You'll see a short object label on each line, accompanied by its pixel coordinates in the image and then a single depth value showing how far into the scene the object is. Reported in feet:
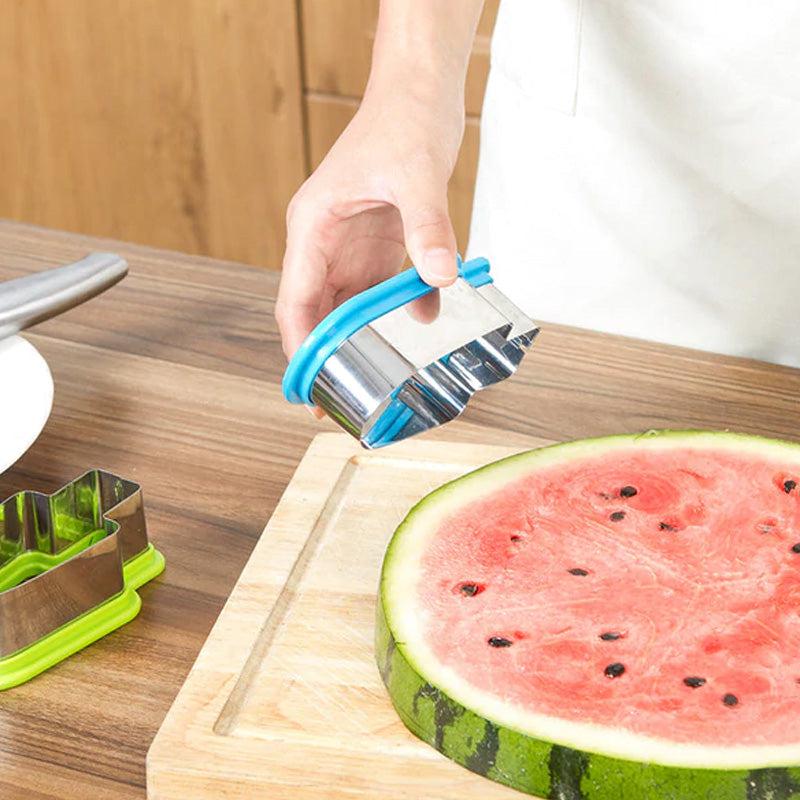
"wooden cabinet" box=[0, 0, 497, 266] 6.18
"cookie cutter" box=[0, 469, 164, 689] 2.51
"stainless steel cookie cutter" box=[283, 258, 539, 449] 2.52
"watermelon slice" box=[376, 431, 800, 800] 2.33
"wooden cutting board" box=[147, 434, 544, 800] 2.39
